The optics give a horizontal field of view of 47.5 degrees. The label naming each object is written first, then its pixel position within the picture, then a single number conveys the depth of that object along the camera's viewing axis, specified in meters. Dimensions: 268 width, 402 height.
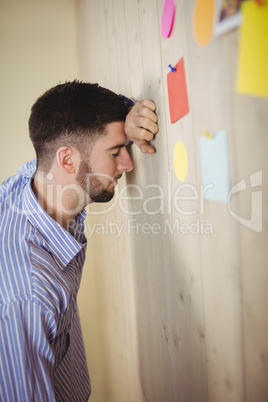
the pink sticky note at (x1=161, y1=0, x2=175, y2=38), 0.71
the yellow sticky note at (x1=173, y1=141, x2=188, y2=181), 0.75
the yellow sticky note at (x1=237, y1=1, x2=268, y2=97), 0.43
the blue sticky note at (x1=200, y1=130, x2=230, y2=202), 0.57
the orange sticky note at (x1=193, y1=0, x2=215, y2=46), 0.54
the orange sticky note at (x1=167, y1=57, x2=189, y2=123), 0.70
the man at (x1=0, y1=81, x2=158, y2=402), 0.79
